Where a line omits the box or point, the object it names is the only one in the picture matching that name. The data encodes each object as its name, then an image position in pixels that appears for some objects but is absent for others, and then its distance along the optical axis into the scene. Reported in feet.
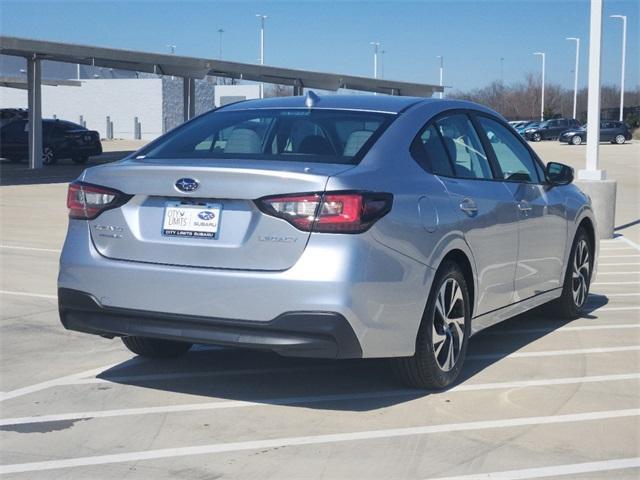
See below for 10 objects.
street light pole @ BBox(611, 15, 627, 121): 233.10
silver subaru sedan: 16.07
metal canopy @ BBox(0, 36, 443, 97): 92.17
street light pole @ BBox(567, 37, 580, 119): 258.57
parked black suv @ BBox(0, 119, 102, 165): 106.93
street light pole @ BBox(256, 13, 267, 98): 245.86
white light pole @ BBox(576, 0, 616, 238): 44.14
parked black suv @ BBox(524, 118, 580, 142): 231.30
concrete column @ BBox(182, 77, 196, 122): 118.62
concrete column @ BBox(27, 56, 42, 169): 98.48
